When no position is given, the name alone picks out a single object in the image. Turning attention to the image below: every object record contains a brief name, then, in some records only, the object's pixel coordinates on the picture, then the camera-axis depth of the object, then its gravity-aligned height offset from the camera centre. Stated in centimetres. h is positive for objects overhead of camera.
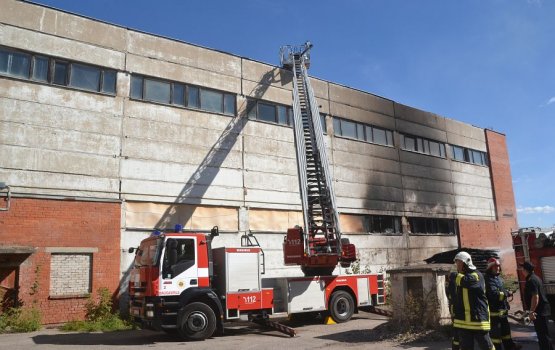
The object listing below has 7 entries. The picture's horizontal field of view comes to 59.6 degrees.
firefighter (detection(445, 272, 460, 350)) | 613 -25
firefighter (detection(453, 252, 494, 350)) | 560 -46
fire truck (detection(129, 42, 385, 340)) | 1082 -13
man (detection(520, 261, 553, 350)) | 765 -64
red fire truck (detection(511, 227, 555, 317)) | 997 +28
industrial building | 1420 +430
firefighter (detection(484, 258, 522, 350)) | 744 -60
